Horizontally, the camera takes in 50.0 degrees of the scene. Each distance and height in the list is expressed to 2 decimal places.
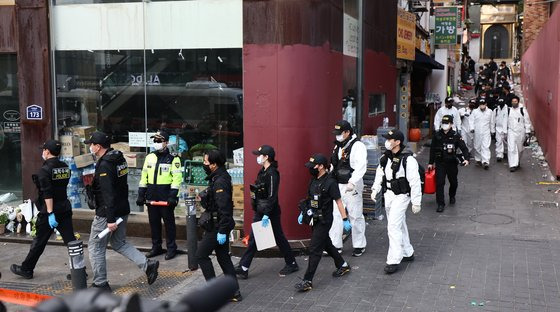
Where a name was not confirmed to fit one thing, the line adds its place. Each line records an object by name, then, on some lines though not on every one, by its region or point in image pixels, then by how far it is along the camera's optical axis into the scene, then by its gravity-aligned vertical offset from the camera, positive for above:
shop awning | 19.30 +1.70
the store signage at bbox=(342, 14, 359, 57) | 10.37 +1.36
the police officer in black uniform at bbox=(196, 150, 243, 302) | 6.76 -1.18
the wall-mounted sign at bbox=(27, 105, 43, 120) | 10.10 +0.05
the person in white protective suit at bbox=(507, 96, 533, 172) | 15.05 -0.55
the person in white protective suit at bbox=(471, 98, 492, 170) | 15.73 -0.57
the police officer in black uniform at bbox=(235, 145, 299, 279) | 7.39 -1.11
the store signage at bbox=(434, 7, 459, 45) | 23.48 +3.38
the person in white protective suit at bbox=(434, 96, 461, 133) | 15.59 -0.01
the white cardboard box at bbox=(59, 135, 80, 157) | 10.34 -0.52
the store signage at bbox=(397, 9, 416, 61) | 15.81 +2.12
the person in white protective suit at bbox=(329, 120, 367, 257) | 8.34 -0.93
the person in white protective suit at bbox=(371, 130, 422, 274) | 7.66 -1.01
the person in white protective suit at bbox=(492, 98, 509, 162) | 16.48 -0.50
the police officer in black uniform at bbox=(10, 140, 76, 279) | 7.66 -1.18
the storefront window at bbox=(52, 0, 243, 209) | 9.45 +0.61
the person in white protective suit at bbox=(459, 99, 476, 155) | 17.00 -0.45
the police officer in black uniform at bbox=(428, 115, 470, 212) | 11.20 -0.81
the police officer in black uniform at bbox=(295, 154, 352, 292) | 7.14 -1.16
